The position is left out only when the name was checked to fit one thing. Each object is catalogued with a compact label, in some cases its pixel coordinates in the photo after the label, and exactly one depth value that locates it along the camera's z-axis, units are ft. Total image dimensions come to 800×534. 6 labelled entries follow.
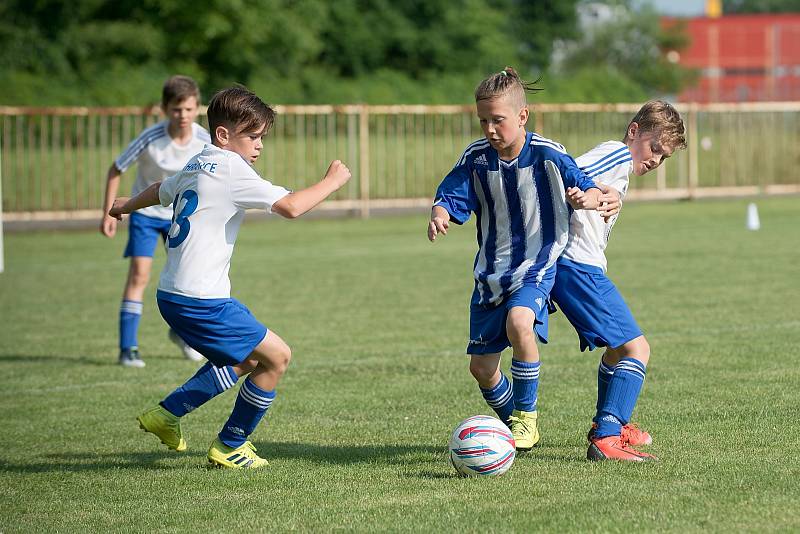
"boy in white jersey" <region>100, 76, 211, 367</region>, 60.03
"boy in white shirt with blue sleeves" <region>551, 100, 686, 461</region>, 37.29
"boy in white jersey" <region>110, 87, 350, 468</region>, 35.70
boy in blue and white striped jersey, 36.32
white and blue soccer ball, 34.71
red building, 523.70
